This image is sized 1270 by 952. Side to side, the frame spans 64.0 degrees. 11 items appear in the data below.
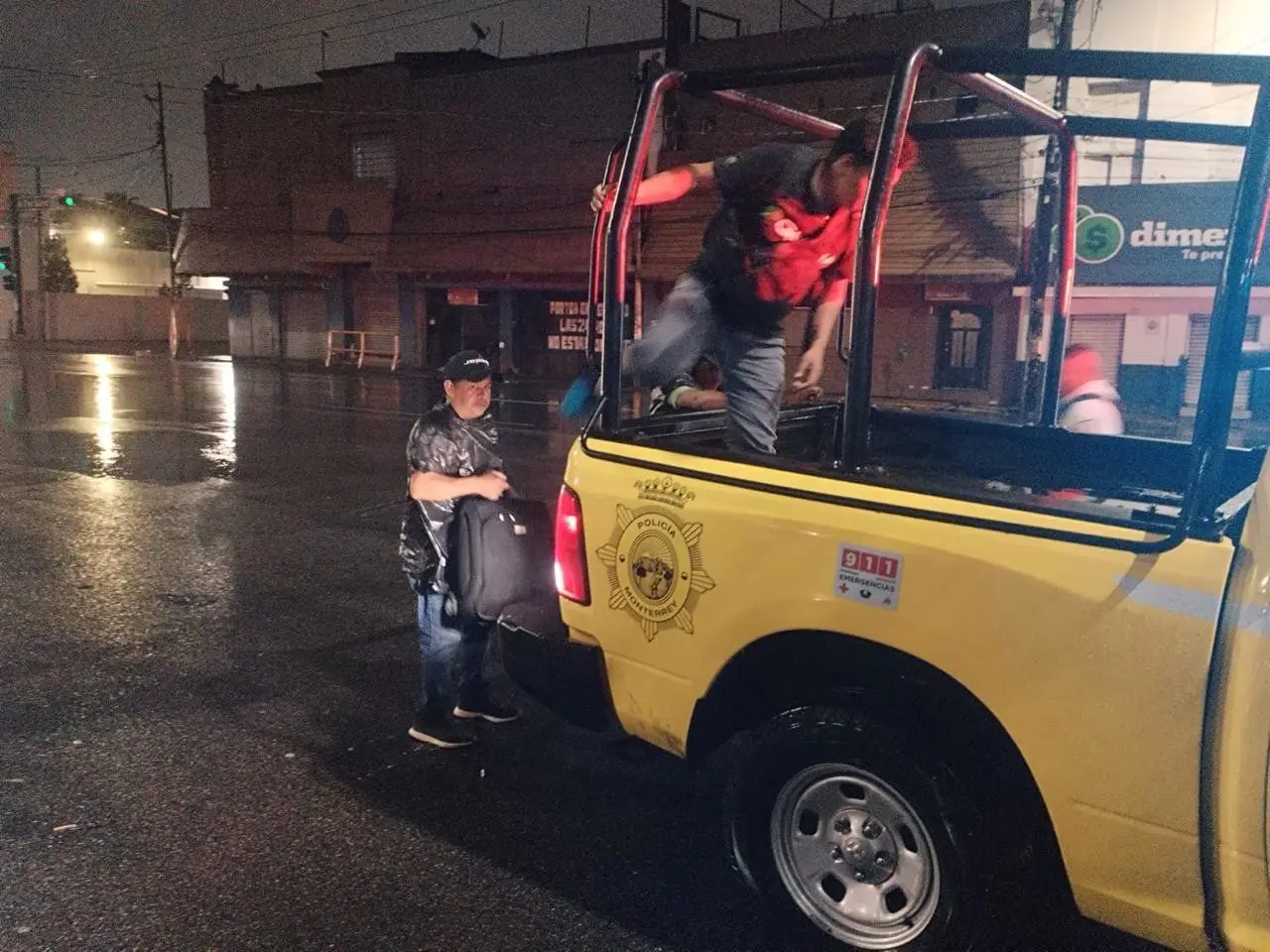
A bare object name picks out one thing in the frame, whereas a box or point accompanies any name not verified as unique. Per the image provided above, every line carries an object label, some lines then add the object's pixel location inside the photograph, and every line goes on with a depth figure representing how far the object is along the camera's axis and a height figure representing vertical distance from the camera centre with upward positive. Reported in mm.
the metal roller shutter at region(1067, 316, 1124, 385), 22578 +69
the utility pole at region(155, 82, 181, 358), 35688 +3921
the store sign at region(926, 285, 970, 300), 23906 +1057
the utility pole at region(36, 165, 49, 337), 50250 +2549
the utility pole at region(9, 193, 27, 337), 47219 +3369
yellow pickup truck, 2199 -799
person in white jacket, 5695 -325
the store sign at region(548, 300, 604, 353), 31312 +115
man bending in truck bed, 3447 +237
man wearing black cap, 4215 -725
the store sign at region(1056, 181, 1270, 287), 20500 +2247
